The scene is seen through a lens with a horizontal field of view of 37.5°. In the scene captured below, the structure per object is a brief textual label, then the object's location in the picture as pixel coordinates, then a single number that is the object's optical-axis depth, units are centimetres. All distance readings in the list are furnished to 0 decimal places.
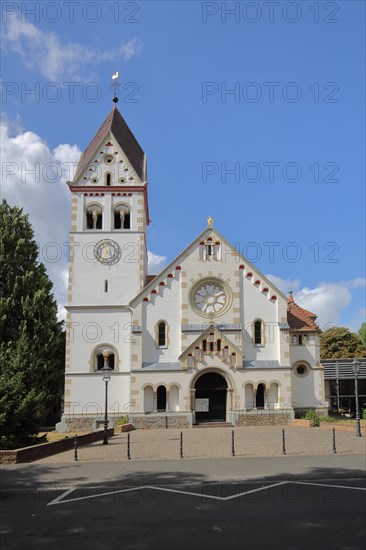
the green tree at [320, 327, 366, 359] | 6103
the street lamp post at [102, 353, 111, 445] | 2541
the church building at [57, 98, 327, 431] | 3638
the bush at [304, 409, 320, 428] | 3350
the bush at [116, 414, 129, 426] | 3616
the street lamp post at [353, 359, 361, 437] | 2678
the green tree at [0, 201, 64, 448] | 2511
